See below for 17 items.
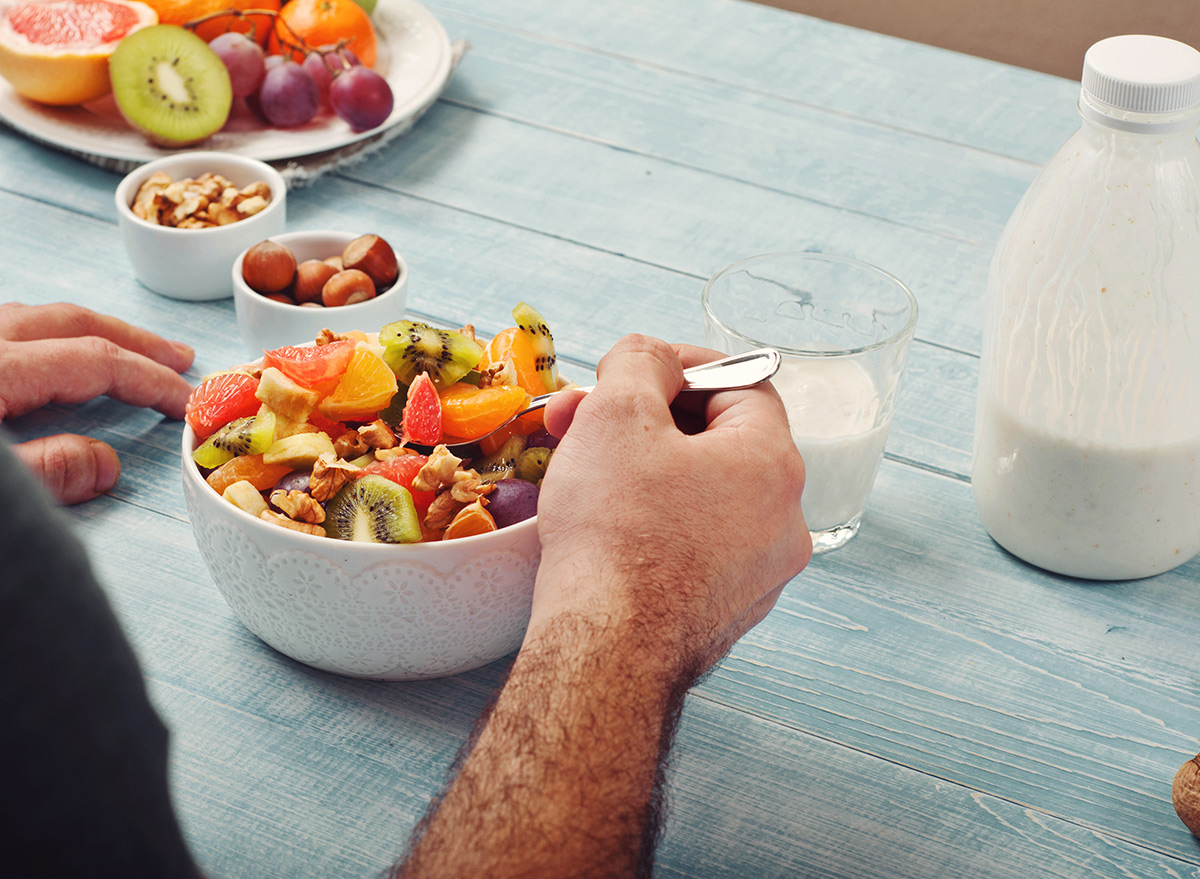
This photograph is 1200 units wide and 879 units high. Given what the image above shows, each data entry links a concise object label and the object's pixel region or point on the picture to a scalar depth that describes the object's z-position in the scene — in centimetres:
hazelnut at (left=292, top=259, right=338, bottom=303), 92
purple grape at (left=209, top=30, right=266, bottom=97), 118
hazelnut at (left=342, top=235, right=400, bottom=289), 92
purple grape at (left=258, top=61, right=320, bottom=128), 118
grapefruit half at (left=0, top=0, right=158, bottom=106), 117
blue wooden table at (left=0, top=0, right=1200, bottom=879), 61
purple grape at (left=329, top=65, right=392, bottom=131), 117
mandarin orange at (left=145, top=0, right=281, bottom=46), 123
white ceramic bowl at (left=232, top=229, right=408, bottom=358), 89
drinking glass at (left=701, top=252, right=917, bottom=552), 74
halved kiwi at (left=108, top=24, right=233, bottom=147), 114
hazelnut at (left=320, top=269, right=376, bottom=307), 91
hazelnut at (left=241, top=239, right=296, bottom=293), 91
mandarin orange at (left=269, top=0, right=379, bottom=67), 125
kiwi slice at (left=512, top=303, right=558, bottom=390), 70
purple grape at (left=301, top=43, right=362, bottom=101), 121
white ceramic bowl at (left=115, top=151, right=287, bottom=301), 100
